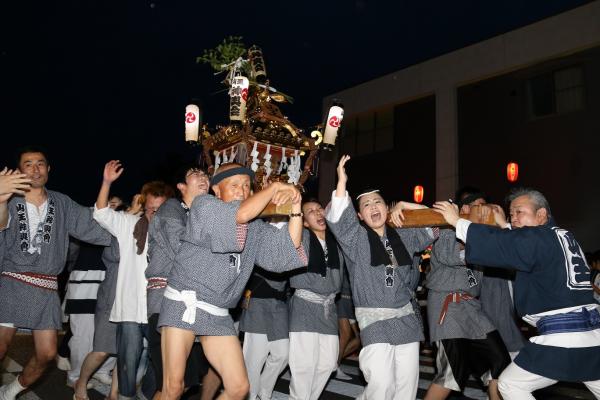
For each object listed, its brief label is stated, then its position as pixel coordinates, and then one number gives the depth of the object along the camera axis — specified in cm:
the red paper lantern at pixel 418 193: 2009
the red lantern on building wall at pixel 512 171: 1748
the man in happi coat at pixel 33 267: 447
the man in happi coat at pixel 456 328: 453
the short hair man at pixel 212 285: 326
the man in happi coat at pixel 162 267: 420
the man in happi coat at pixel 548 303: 332
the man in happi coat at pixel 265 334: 518
